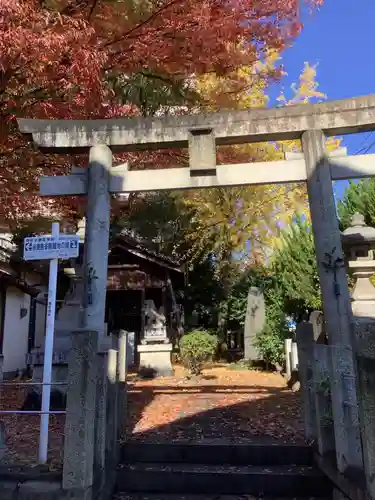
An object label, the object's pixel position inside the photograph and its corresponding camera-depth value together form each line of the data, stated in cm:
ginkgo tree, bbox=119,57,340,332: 1806
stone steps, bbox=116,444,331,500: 510
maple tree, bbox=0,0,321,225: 616
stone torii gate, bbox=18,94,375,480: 606
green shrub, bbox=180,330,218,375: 1395
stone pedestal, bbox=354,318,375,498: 339
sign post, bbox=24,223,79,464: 508
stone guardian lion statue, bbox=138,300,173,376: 1430
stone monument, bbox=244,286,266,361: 1635
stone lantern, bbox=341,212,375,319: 827
